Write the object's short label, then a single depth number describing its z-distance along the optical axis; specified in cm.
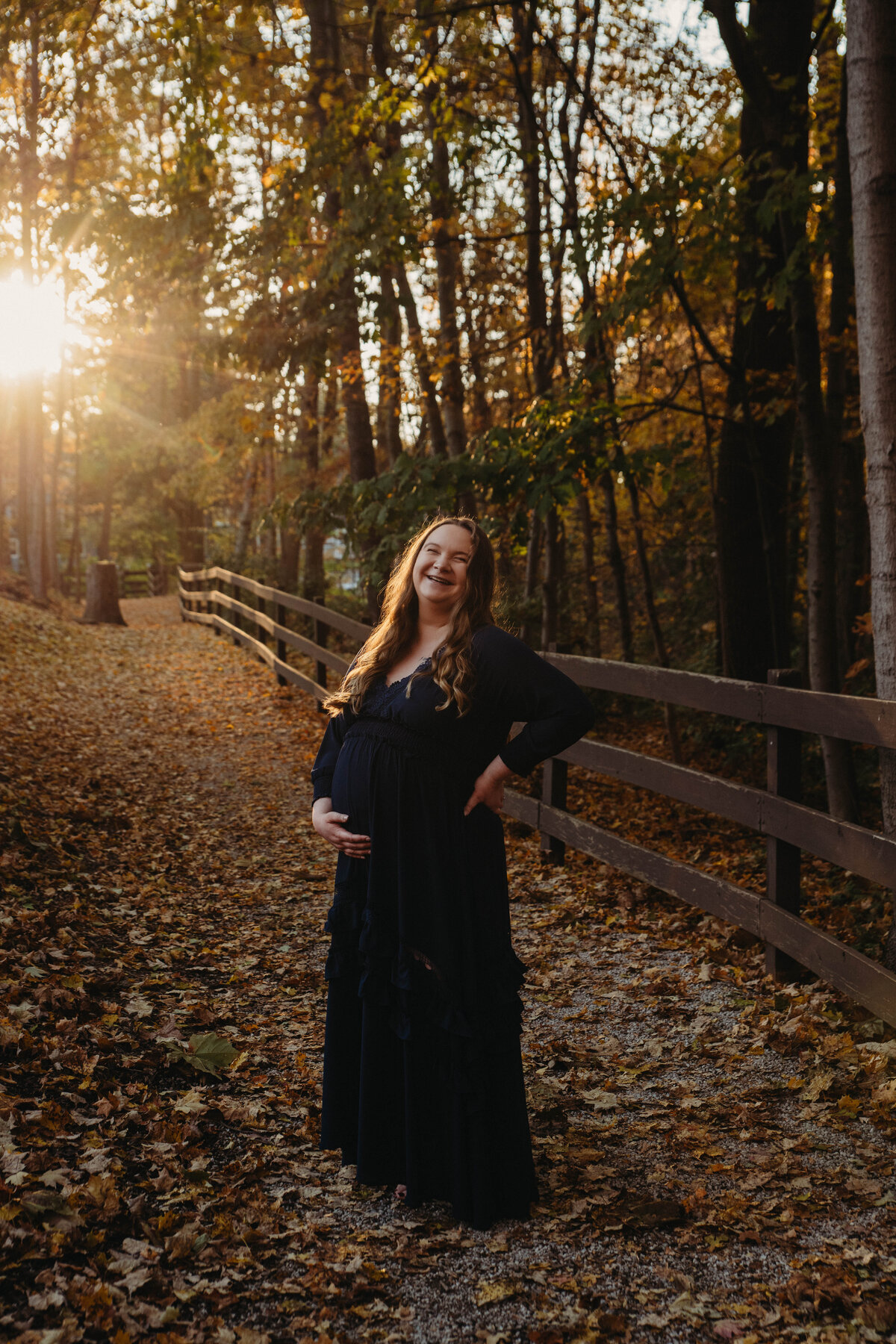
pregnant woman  274
